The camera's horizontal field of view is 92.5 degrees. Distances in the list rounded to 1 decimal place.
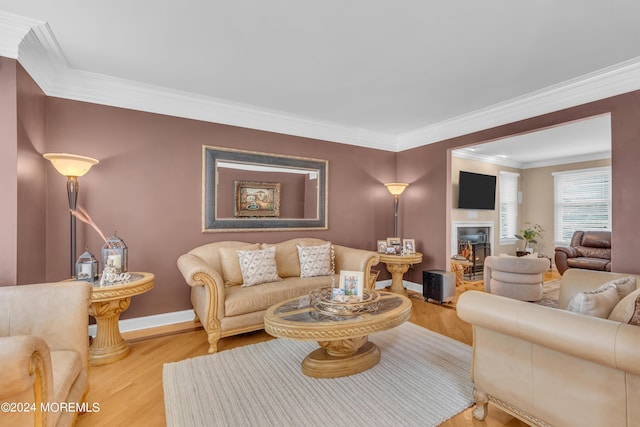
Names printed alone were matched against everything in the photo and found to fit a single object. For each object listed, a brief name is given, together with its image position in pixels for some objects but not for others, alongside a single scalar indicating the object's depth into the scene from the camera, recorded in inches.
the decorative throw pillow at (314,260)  152.9
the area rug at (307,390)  76.0
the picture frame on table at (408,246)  193.3
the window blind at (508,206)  290.3
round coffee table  84.7
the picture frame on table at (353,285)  102.3
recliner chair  225.5
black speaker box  170.2
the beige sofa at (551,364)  52.9
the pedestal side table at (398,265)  183.3
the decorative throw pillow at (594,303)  64.7
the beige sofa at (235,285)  112.9
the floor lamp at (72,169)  104.5
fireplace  250.8
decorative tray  94.7
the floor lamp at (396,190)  198.0
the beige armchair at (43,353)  44.1
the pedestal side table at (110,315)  100.9
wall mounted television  249.9
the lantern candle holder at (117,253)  113.0
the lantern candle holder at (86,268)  107.9
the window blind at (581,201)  260.2
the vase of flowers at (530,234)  281.3
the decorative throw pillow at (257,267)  134.4
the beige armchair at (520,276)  175.3
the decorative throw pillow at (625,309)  58.3
